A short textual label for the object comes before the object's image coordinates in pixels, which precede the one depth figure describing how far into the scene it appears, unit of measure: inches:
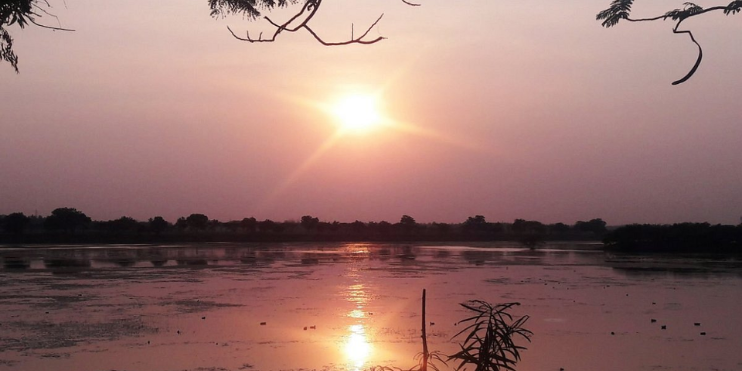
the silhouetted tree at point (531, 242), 3138.8
